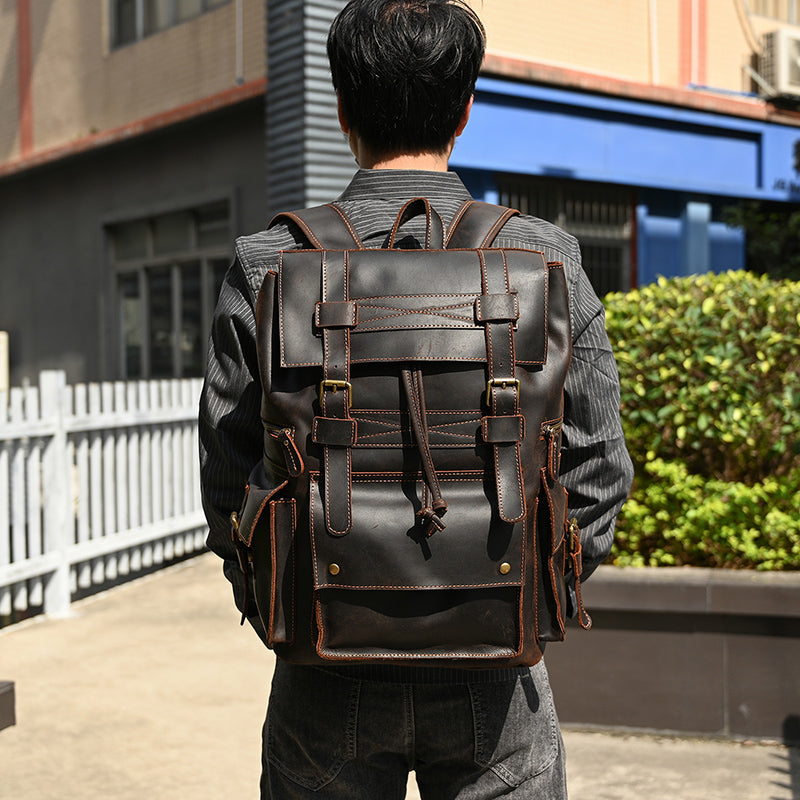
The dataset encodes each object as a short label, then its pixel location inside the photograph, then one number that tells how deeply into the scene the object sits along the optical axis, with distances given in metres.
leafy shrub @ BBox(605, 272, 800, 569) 4.15
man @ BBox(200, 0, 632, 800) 1.67
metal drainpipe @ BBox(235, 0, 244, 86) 10.48
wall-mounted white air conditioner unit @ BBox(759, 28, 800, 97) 11.79
